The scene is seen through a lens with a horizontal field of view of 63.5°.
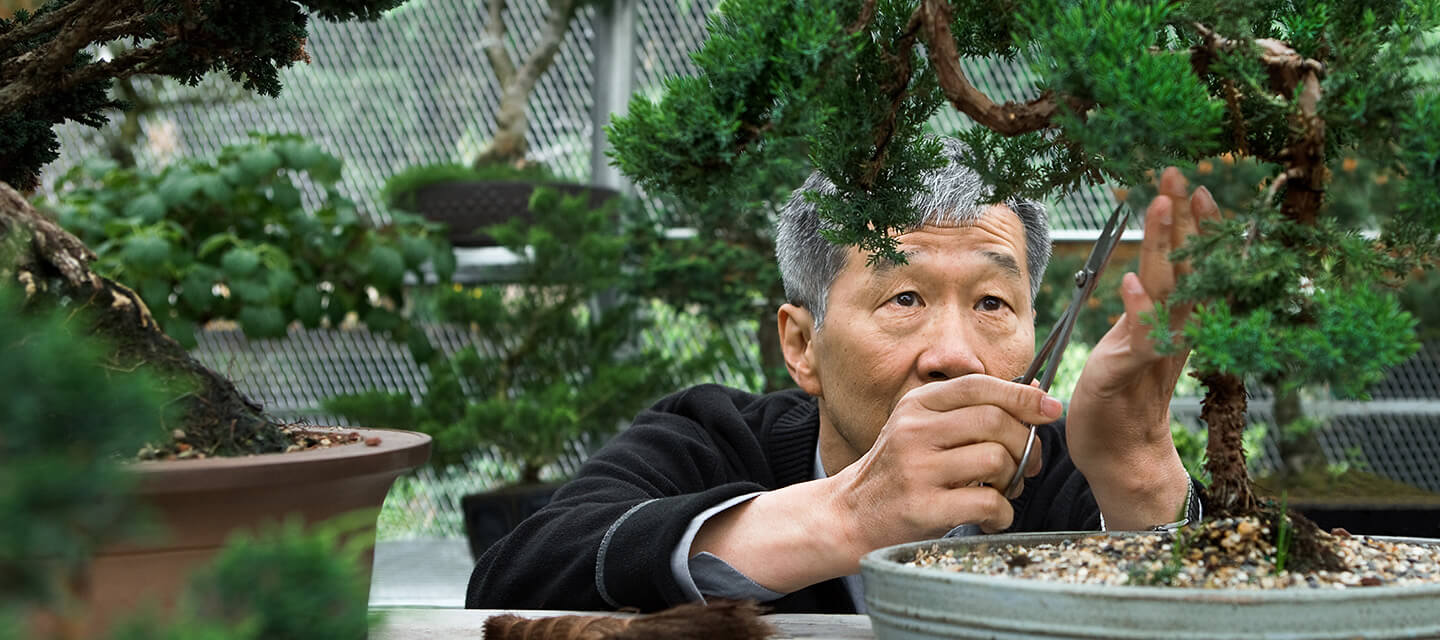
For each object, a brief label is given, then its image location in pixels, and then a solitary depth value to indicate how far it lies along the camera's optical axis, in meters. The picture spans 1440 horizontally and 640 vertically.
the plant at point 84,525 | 0.34
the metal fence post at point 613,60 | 3.03
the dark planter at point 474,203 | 2.87
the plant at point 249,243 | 2.55
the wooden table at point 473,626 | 0.83
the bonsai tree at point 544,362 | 2.59
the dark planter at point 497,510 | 2.49
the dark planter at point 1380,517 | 2.18
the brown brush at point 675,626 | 0.70
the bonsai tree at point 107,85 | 0.66
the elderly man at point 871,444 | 0.91
